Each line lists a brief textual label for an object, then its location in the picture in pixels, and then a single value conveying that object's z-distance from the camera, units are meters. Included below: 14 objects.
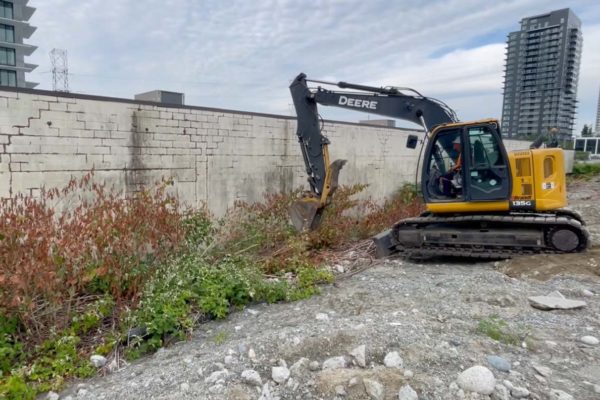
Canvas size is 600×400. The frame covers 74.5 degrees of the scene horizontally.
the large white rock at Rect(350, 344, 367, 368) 3.05
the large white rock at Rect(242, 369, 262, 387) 2.89
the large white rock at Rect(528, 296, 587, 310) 4.20
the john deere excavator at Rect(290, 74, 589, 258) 5.91
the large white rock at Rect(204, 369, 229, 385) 2.93
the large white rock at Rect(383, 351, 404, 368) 2.97
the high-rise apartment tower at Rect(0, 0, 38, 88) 40.41
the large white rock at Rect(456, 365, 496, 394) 2.63
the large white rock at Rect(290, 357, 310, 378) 2.95
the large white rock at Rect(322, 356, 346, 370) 3.01
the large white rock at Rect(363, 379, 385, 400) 2.62
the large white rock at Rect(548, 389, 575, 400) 2.58
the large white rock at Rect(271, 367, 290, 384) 2.90
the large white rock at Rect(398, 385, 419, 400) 2.59
